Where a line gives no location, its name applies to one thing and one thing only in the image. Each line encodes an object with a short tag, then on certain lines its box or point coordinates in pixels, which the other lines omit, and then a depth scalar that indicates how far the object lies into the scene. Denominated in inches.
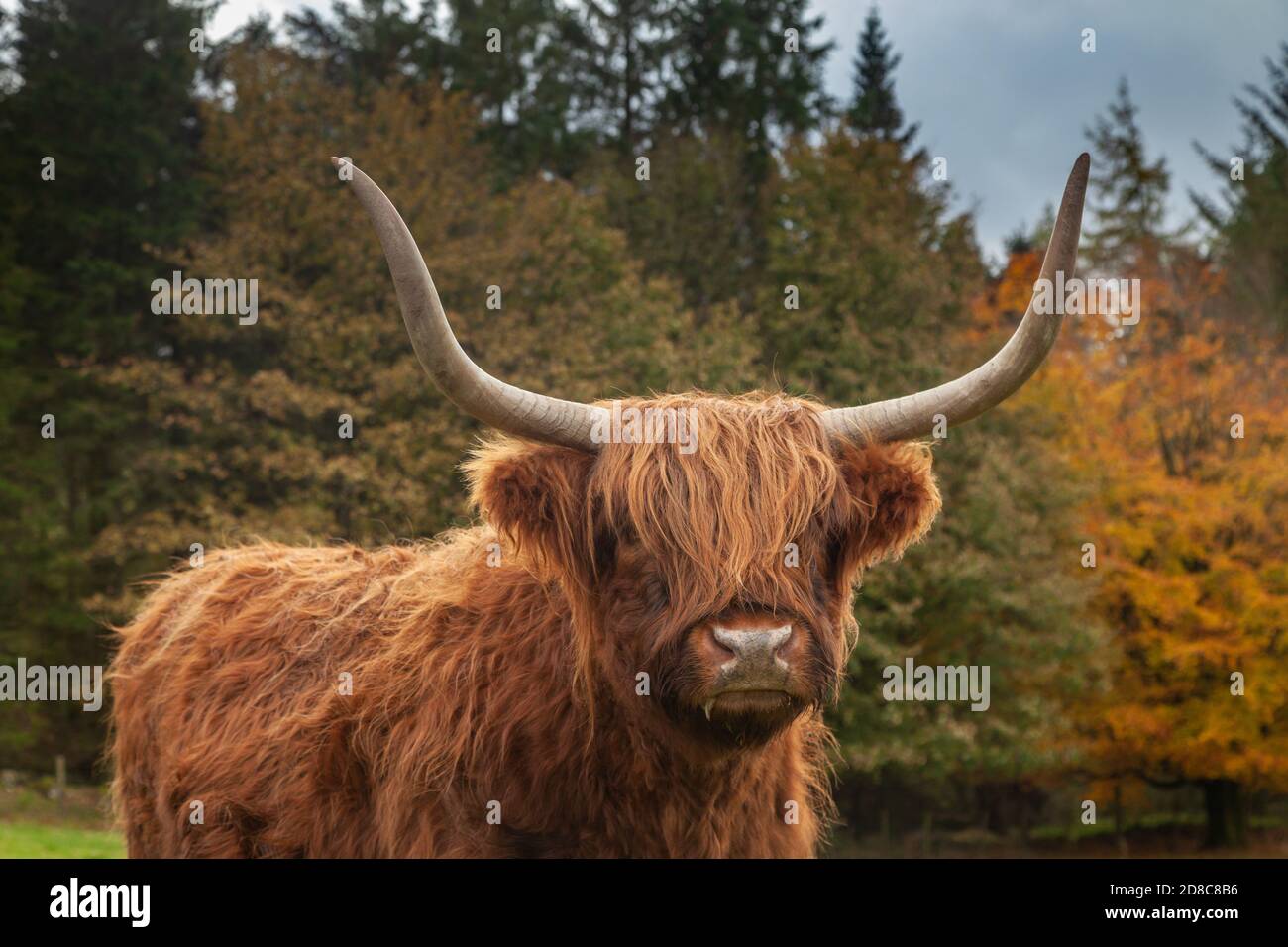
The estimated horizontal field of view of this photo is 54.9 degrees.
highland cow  133.6
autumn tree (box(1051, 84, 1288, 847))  790.5
